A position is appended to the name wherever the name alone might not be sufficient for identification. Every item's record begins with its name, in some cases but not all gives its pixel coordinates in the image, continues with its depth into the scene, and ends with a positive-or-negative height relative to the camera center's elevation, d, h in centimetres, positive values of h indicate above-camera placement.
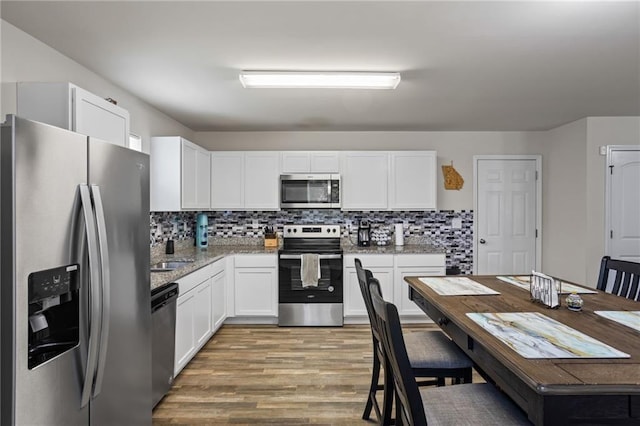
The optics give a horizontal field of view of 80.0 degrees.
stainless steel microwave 465 +26
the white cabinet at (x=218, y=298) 386 -91
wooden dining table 110 -49
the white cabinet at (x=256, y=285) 442 -84
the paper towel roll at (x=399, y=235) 492 -29
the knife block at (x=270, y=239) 486 -34
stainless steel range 437 -93
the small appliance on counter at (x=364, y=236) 488 -30
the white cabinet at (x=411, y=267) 445 -64
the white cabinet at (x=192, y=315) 298 -89
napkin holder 192 -41
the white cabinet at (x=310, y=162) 474 +63
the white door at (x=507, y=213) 518 -1
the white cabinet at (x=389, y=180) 474 +40
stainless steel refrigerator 126 -25
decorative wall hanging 509 +45
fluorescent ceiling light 281 +101
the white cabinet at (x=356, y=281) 442 -76
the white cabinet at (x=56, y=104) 188 +54
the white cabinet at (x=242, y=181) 476 +39
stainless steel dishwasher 244 -85
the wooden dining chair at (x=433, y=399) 136 -78
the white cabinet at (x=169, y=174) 379 +38
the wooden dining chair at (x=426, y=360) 200 -80
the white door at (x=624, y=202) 443 +12
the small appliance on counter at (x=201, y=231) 485 -24
